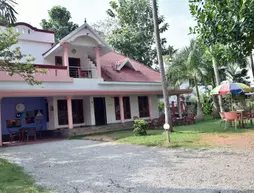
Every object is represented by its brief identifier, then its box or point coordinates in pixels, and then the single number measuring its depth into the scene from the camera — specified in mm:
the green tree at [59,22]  32406
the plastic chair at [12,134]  15274
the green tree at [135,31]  28427
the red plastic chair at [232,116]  12266
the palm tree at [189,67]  20078
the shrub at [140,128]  13093
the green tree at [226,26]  4879
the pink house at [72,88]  14883
